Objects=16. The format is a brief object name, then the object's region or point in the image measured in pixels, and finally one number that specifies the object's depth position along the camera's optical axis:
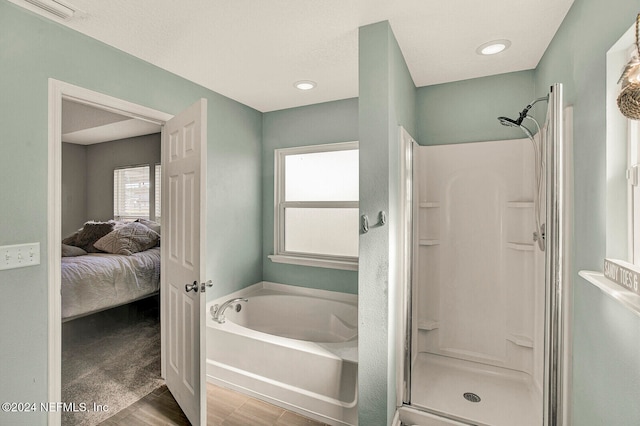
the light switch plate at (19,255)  1.45
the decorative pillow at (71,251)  3.64
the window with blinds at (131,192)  4.42
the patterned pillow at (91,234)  3.85
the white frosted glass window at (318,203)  3.04
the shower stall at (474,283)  2.02
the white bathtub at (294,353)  1.95
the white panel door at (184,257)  1.81
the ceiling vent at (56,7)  1.48
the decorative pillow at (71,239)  3.89
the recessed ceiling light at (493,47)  1.91
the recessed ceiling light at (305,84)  2.55
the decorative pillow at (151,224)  4.20
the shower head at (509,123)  1.72
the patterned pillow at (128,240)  3.64
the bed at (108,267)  3.02
